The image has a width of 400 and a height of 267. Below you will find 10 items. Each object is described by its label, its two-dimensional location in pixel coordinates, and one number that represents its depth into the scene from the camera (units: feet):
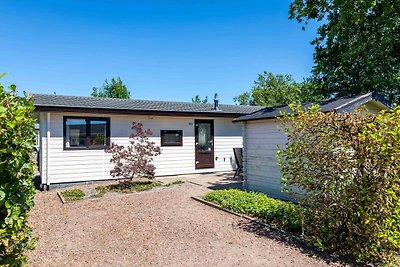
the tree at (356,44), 37.47
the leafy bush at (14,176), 7.34
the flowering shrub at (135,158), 29.66
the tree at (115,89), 135.64
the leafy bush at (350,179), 12.12
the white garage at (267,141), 22.26
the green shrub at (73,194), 25.02
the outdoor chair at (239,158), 35.27
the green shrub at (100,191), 26.47
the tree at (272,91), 135.64
